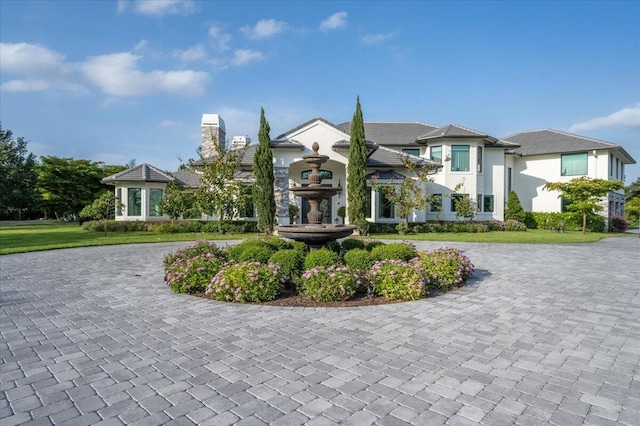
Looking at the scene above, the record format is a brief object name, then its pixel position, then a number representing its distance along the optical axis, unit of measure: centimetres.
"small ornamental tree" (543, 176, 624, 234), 2408
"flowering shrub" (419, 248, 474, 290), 784
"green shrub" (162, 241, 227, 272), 882
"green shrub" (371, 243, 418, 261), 833
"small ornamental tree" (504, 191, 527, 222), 2822
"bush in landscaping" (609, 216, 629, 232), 2925
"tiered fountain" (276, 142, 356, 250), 884
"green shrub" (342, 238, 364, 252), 951
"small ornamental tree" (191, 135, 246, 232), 2216
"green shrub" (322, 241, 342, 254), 939
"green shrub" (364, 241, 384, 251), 945
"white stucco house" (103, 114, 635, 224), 2341
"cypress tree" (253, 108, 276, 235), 2178
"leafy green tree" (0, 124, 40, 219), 3644
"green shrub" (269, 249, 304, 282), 757
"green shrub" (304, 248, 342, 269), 755
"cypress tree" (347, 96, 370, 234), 2152
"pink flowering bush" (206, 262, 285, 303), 686
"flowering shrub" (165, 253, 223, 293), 757
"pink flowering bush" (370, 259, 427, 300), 709
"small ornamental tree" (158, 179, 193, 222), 2359
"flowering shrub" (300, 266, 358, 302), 683
